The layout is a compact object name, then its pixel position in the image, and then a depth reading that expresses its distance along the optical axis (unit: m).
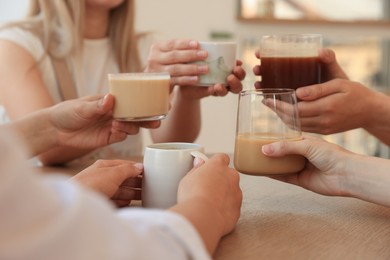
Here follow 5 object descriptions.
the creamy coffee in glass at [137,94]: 1.22
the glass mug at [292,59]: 1.34
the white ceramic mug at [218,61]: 1.42
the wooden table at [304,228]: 0.81
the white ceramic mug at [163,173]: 0.93
